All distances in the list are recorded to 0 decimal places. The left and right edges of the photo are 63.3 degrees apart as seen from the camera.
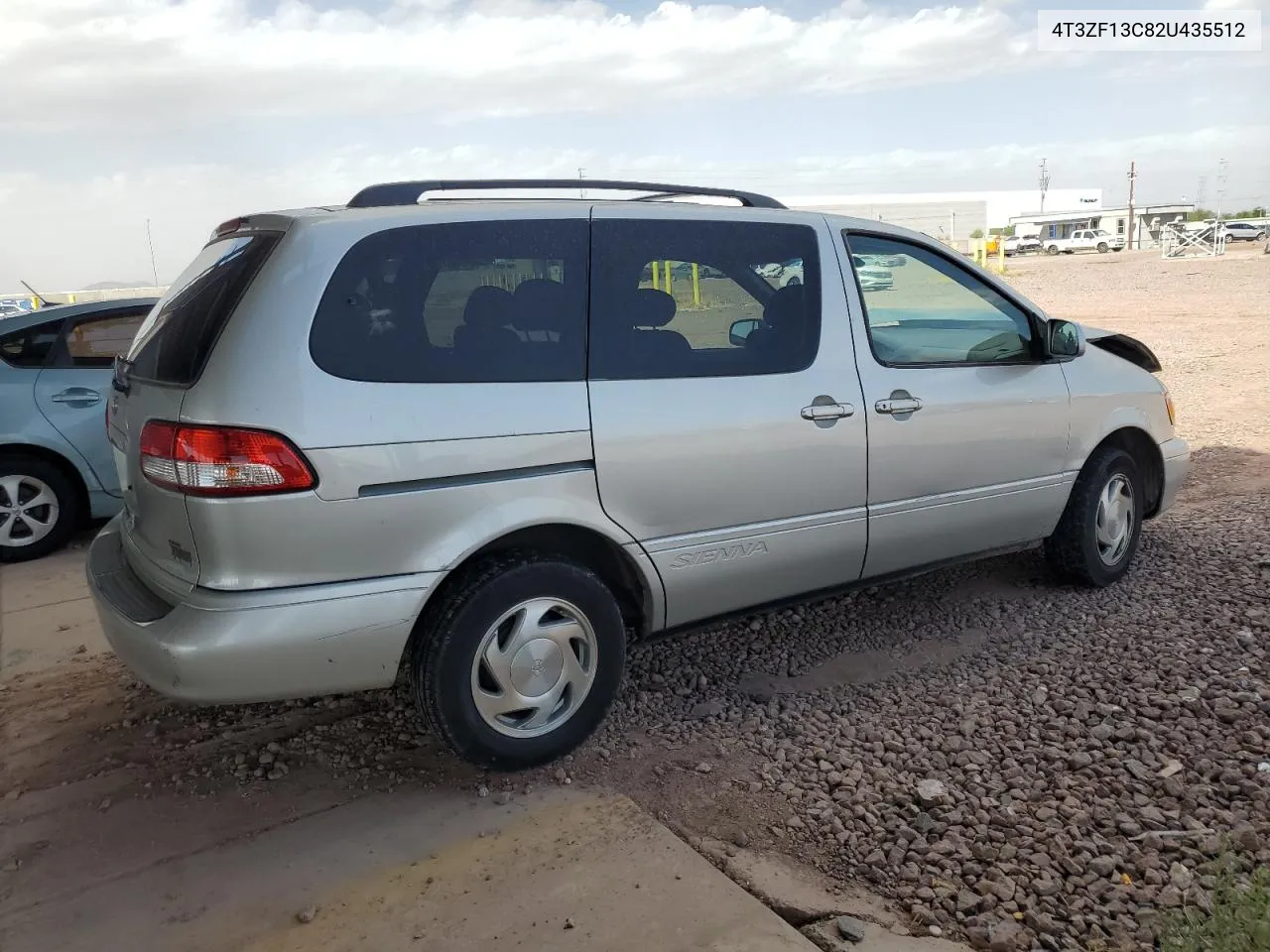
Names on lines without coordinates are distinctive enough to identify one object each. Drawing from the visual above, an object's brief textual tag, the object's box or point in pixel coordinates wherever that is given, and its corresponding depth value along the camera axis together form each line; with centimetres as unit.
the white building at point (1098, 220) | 7869
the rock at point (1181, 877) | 270
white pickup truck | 6272
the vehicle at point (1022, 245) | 7063
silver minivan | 285
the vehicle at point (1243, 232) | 5703
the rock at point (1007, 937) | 253
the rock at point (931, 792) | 317
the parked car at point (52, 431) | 613
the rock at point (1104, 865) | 277
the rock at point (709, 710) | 383
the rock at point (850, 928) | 257
